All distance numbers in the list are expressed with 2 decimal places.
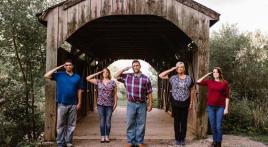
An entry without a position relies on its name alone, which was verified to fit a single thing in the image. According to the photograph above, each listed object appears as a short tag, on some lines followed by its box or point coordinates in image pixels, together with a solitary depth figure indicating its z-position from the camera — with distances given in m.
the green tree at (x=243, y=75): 11.98
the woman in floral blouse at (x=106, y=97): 8.67
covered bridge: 9.32
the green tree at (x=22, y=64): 11.51
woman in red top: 8.05
